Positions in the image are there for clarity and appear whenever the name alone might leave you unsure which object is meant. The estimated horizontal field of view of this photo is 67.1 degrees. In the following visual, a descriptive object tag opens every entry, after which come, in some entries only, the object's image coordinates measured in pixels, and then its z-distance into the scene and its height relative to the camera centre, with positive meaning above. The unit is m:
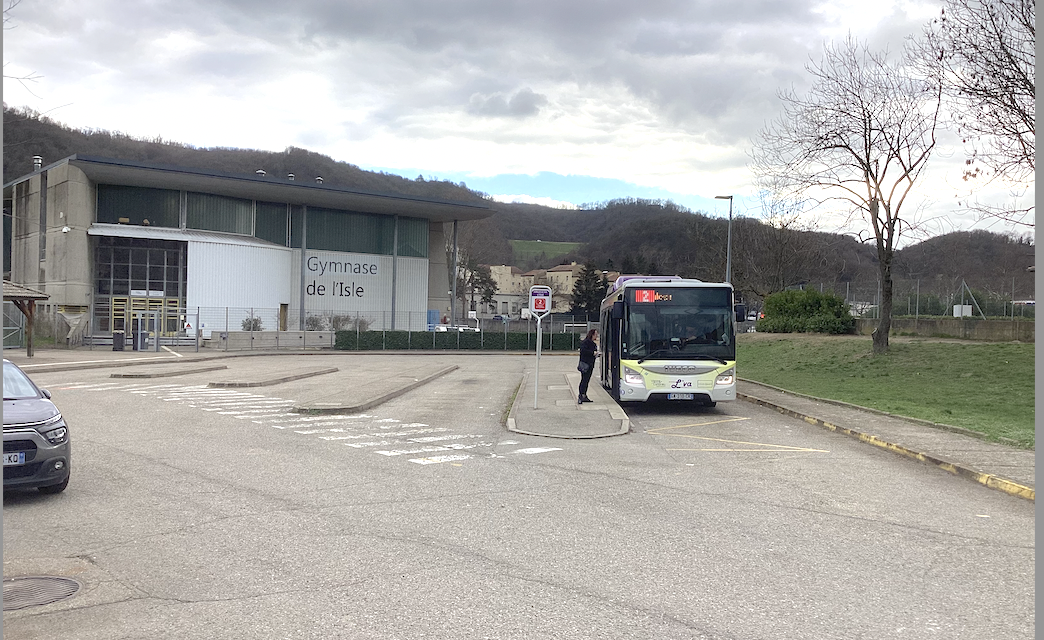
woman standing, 19.25 -0.94
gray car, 8.03 -1.41
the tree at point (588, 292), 93.38 +3.19
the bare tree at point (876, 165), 28.12 +5.74
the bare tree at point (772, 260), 56.22 +4.54
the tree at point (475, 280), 96.81 +5.20
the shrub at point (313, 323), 58.16 -0.64
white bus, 17.55 -0.51
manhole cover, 5.42 -2.00
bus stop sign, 18.47 +0.42
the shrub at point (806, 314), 41.31 +0.42
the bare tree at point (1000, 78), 18.39 +6.01
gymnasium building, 50.31 +4.66
